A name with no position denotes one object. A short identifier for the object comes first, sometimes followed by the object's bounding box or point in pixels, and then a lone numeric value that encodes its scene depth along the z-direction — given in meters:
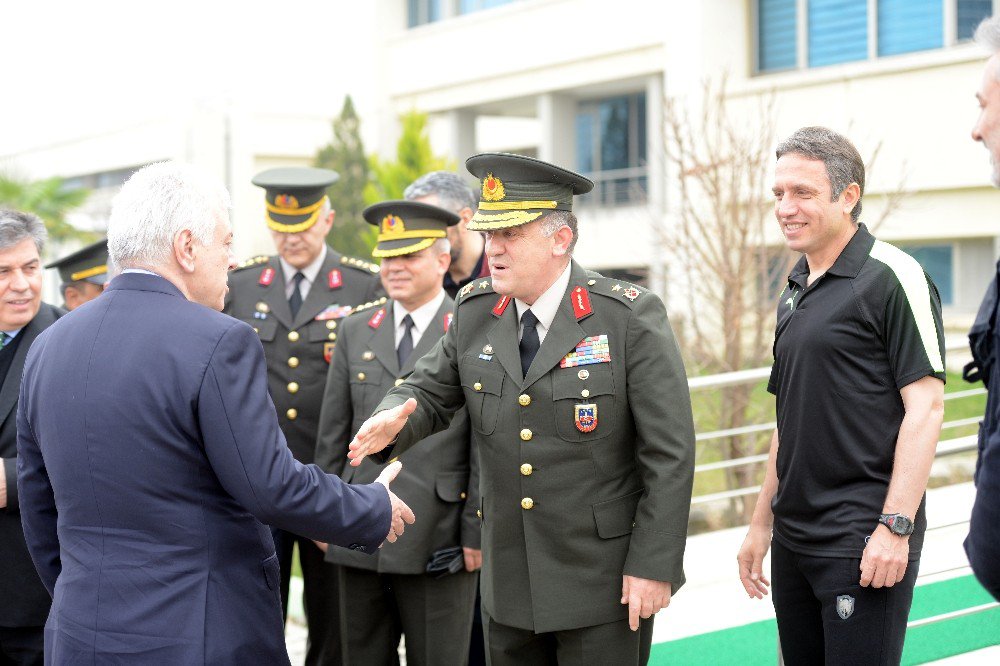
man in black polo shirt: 2.88
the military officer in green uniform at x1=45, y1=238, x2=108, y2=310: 5.01
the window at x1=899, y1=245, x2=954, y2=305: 15.44
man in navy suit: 2.54
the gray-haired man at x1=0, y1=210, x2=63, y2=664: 3.70
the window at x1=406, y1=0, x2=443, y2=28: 23.58
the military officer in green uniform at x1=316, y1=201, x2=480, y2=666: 3.90
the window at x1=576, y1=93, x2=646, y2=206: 20.95
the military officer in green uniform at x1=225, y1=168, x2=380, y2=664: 4.54
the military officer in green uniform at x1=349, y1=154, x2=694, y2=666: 3.01
